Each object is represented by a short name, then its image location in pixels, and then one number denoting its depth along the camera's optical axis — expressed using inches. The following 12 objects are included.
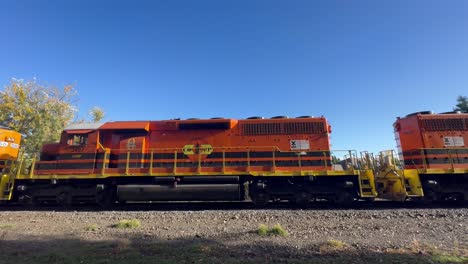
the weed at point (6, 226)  303.2
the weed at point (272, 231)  253.6
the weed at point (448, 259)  169.0
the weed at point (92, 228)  290.8
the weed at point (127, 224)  300.0
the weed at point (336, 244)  208.1
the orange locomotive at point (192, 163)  436.1
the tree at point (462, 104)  1331.3
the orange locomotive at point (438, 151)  422.3
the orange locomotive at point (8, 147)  479.2
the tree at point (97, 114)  1376.4
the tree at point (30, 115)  983.6
